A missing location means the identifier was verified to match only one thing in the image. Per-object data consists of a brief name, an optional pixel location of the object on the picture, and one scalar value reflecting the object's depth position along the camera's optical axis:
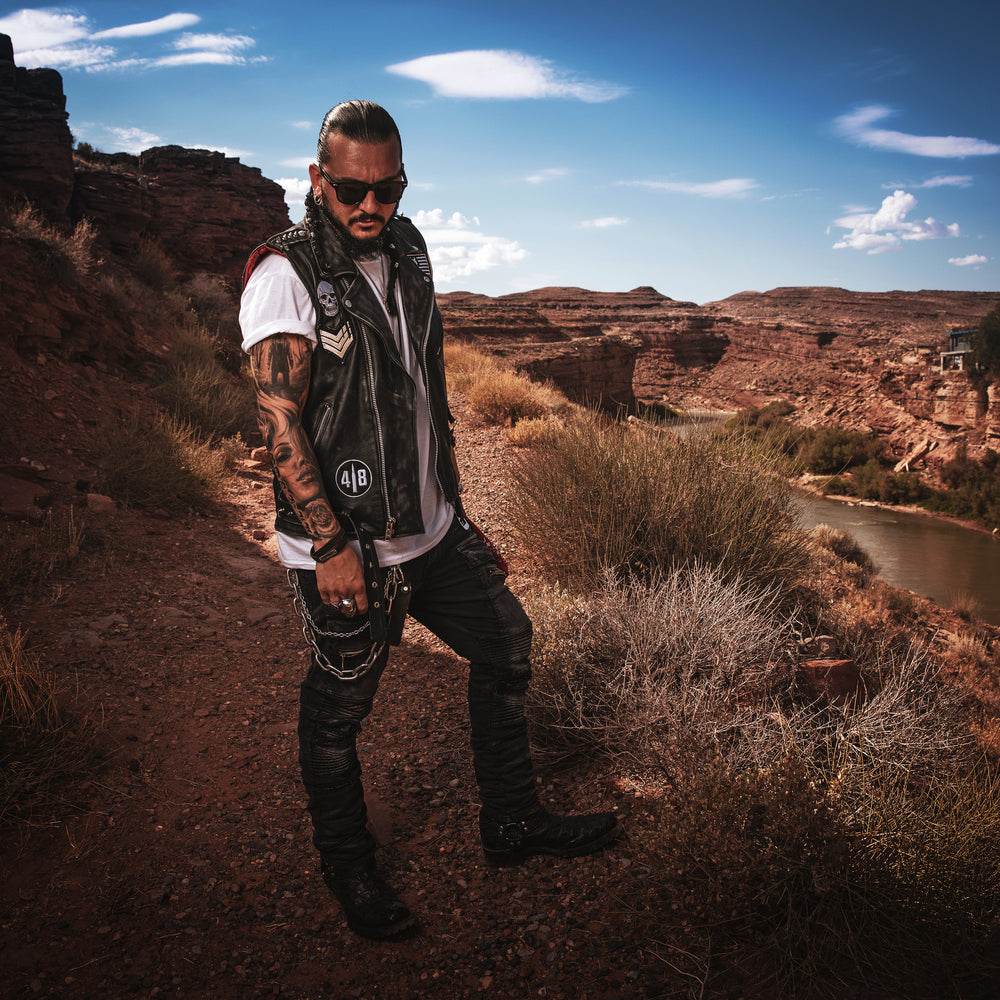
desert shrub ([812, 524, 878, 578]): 10.50
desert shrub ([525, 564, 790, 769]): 2.58
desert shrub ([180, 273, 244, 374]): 11.52
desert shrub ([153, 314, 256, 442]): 8.10
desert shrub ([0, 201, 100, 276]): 8.06
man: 1.58
